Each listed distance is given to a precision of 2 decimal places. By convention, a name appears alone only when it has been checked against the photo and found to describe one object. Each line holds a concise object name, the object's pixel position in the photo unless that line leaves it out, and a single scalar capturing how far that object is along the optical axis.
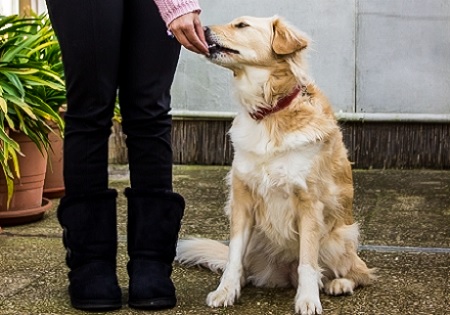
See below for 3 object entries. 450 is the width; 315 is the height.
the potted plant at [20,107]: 3.92
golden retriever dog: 2.88
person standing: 2.57
